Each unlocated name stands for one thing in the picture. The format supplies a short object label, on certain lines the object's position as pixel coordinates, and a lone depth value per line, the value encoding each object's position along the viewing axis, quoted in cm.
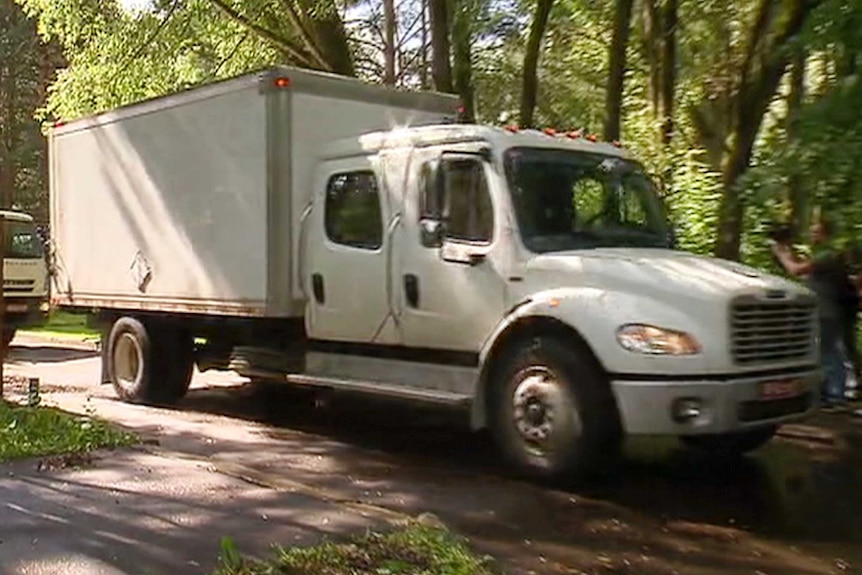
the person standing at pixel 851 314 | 1071
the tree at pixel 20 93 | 3481
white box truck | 721
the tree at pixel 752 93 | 1197
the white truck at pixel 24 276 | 1831
